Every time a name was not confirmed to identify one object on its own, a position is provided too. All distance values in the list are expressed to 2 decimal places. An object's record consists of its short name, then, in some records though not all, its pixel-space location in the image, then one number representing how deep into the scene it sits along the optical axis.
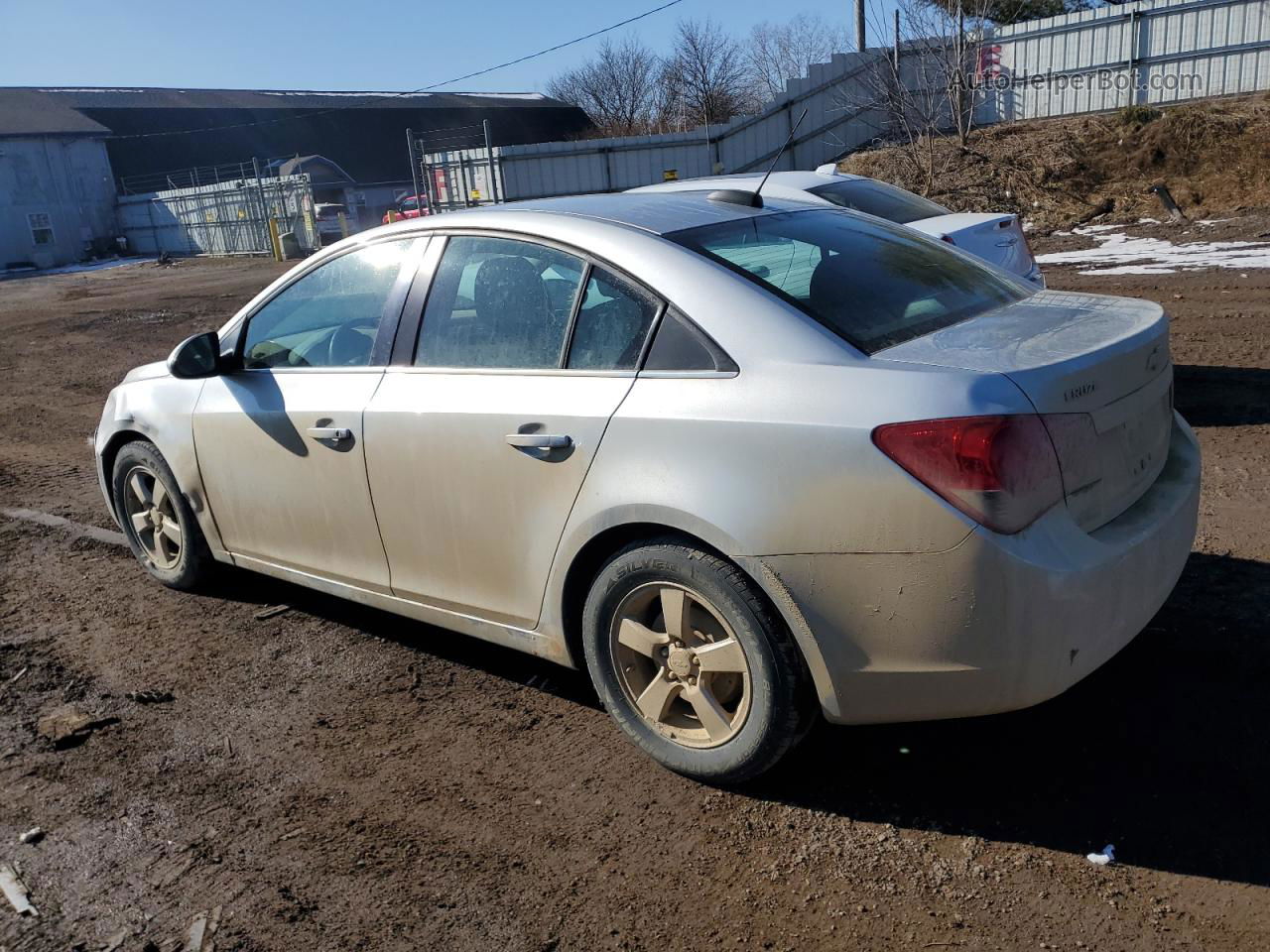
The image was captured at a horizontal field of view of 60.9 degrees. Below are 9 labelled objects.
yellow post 34.42
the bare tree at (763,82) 49.53
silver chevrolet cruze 2.62
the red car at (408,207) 28.61
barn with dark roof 46.75
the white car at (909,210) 7.16
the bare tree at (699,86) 48.06
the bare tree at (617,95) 55.09
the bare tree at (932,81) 21.53
